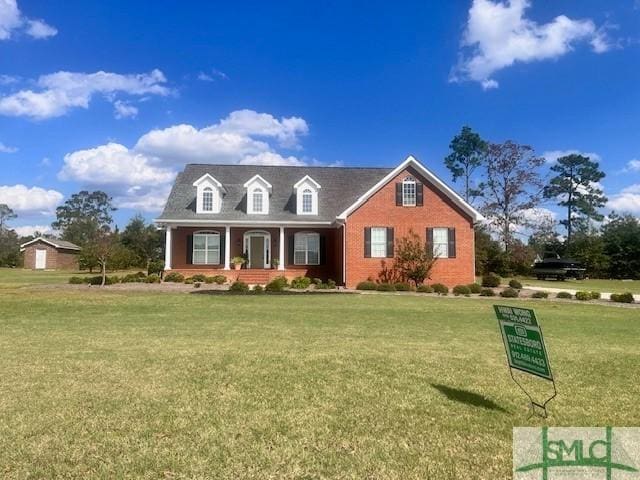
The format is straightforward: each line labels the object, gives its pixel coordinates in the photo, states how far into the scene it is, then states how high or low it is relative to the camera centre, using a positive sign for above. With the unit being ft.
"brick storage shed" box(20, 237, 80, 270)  176.14 +3.18
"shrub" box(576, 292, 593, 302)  67.62 -4.98
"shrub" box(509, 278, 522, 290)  80.07 -4.03
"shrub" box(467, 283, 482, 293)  73.82 -4.29
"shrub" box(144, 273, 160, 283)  80.87 -2.85
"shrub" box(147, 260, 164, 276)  91.71 -1.02
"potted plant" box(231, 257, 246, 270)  89.92 +0.01
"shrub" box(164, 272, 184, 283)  83.20 -2.76
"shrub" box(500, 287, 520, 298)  69.26 -4.69
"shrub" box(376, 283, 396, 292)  76.02 -4.22
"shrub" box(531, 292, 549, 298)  69.87 -4.97
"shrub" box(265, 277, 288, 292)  70.79 -3.55
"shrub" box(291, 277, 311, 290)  76.23 -3.42
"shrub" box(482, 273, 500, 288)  83.97 -3.65
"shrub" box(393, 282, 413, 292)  76.83 -4.12
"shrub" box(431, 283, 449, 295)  73.72 -4.31
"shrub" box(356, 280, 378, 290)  76.47 -3.91
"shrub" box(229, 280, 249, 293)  67.75 -3.73
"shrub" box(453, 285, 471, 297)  72.73 -4.42
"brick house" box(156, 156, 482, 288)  83.51 +7.51
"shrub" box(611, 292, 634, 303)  63.62 -5.00
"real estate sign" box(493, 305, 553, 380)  17.07 -3.00
